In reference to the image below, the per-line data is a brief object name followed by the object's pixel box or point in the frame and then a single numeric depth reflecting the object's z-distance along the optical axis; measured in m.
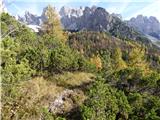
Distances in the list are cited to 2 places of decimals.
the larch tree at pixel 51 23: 27.34
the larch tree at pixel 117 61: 25.89
